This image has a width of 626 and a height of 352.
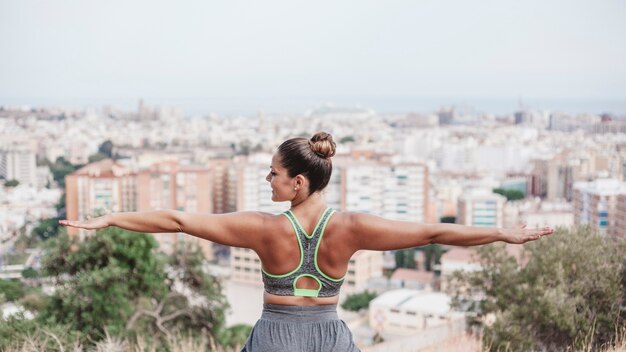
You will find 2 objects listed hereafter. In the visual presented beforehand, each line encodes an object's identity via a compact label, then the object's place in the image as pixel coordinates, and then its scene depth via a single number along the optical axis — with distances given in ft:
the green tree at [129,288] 17.13
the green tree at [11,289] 38.68
